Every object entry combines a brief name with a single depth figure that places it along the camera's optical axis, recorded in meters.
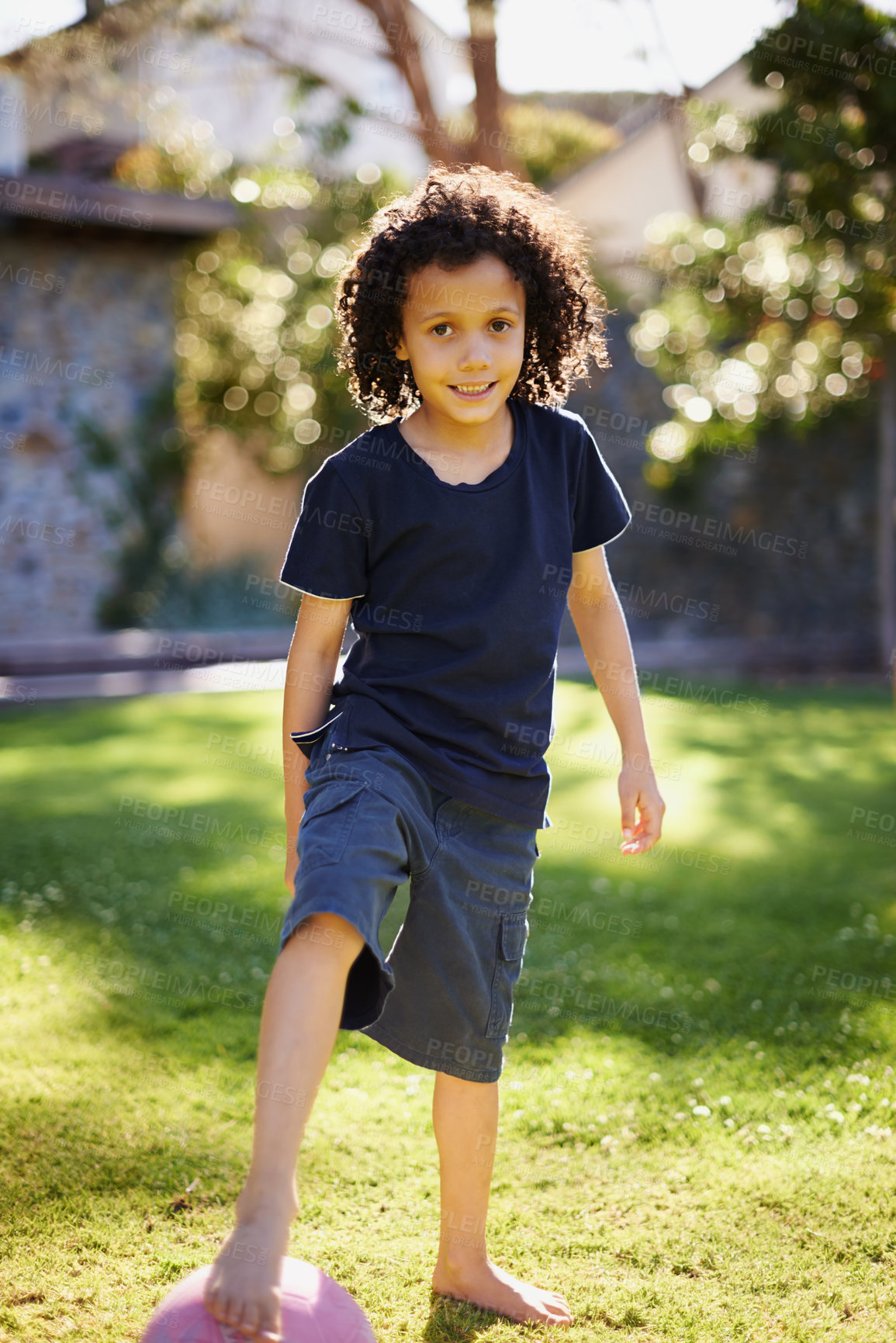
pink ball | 1.50
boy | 1.81
